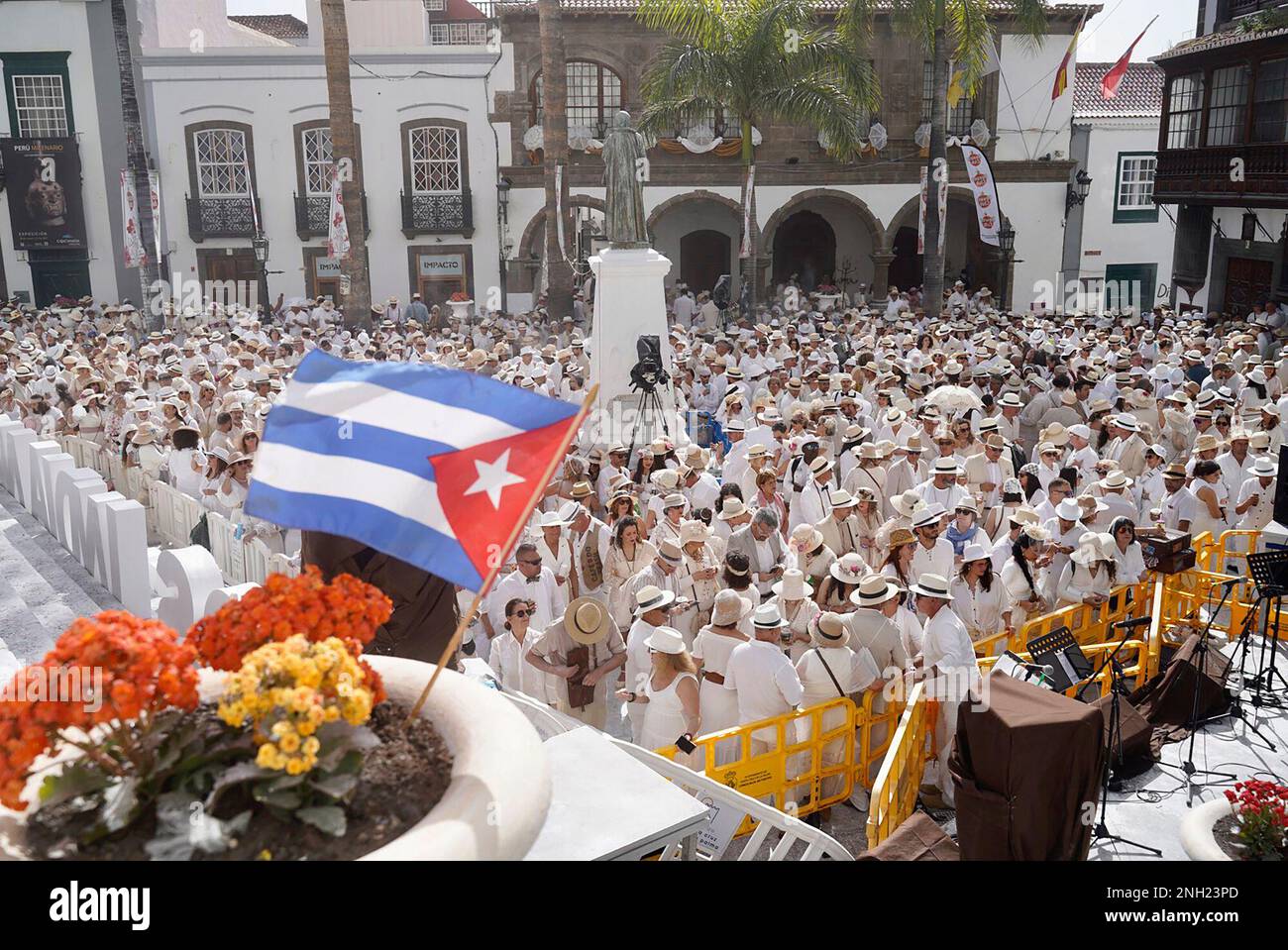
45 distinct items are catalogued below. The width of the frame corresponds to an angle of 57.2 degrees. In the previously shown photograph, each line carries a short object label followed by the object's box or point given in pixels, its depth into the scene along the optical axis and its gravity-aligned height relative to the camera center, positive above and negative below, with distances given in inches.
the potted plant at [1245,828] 208.7 -111.5
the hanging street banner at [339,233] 979.3 -16.9
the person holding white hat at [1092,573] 366.9 -113.5
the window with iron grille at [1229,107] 997.2 +78.6
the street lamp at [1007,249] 1148.5 -48.2
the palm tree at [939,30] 904.3 +134.4
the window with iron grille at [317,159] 1245.1 +54.6
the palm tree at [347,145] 932.6 +53.3
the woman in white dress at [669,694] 276.1 -113.7
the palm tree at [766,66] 942.4 +111.3
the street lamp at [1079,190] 1300.4 +13.1
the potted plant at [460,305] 1096.2 -89.8
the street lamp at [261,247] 1136.2 -31.7
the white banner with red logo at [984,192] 925.8 +8.8
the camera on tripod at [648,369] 553.9 -73.4
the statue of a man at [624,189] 581.6 +9.2
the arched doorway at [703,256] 1378.0 -55.8
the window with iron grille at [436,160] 1256.8 +52.7
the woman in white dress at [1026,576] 354.9 -109.8
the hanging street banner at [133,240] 1025.5 -21.3
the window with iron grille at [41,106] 1258.0 +114.8
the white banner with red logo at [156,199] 1066.7 +13.6
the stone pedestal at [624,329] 565.9 -57.0
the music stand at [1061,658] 286.7 -110.7
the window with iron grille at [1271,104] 936.9 +75.3
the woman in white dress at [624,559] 354.0 -103.3
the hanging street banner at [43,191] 1248.2 +25.6
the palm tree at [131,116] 946.7 +77.4
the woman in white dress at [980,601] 339.3 -112.0
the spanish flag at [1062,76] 1058.1 +111.7
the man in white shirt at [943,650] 294.5 -111.3
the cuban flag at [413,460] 140.7 -29.8
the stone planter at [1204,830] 209.8 -113.5
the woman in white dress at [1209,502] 432.8 -108.2
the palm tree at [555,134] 936.9 +62.6
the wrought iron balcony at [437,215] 1254.3 -4.2
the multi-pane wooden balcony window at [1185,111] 1069.8 +81.1
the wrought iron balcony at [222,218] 1234.0 -4.4
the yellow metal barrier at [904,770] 249.6 -128.4
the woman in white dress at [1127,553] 378.0 -111.0
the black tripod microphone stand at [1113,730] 272.0 -125.9
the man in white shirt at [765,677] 275.6 -107.6
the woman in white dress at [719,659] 286.8 -108.0
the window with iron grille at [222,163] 1237.7 +51.5
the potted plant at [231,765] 103.8 -49.3
